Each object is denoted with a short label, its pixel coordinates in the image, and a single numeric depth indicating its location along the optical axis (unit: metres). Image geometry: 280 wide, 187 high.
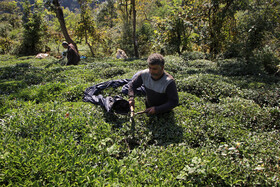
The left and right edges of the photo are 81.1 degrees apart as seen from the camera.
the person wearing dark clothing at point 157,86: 3.44
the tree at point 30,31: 18.59
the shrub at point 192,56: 13.39
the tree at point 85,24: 15.82
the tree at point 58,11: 12.10
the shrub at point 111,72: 8.01
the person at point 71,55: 9.61
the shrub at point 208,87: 6.07
